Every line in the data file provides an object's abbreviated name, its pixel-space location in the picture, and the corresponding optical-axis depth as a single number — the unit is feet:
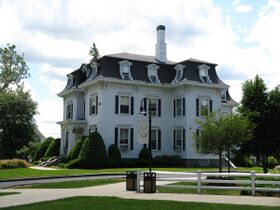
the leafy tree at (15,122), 156.87
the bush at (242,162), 140.41
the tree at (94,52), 197.96
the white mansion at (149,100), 130.72
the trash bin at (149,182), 57.57
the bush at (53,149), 152.25
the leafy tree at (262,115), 86.79
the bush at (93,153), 118.83
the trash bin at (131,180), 60.39
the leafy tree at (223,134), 78.59
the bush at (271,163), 146.52
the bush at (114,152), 125.29
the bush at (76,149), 127.24
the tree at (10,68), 185.26
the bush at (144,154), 128.71
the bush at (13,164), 117.70
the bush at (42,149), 158.20
